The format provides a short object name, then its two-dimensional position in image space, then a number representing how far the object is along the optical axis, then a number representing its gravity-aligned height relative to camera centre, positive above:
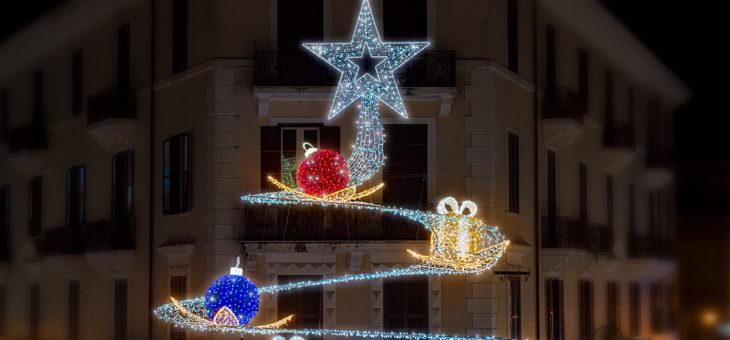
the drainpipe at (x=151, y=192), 39.47 +1.23
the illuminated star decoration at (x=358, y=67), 31.86 +3.49
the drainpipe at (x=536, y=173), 39.59 +1.70
